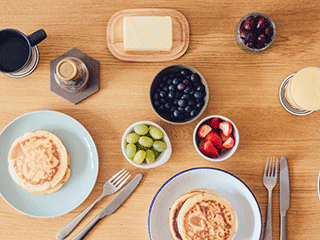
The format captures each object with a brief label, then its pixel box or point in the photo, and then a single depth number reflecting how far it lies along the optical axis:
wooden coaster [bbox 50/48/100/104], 1.20
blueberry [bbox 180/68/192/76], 1.10
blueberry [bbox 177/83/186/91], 1.07
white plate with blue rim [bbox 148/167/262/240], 1.14
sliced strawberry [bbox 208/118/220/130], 1.12
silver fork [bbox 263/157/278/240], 1.16
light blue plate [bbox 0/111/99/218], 1.17
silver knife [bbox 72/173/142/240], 1.18
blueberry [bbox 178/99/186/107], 1.06
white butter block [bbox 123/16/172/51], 1.15
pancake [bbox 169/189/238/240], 1.09
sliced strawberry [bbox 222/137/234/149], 1.10
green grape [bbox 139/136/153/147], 1.08
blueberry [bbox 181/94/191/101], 1.07
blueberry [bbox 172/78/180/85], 1.08
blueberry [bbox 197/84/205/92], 1.08
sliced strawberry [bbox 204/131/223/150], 1.11
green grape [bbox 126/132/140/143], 1.09
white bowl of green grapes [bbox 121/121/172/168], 1.09
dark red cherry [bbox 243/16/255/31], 1.11
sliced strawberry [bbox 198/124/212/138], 1.11
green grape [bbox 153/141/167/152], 1.09
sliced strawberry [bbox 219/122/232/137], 1.09
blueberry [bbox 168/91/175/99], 1.08
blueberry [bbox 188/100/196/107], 1.07
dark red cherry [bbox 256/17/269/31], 1.09
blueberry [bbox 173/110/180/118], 1.07
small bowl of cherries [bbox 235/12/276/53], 1.11
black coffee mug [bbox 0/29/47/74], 1.12
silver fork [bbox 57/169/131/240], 1.18
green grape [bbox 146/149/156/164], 1.09
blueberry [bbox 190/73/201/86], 1.09
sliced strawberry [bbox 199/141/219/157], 1.10
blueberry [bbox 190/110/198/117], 1.08
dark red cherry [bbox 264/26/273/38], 1.10
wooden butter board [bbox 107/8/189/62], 1.20
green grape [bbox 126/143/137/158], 1.09
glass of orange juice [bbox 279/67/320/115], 1.12
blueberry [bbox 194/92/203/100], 1.07
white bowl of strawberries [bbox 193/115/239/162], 1.10
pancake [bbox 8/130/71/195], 1.15
